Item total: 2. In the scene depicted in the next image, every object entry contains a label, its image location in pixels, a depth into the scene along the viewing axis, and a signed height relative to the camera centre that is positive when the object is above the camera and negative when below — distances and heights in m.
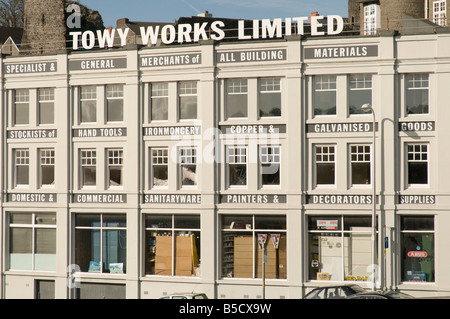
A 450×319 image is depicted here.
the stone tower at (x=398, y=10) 48.25 +11.03
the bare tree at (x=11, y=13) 76.19 +16.73
